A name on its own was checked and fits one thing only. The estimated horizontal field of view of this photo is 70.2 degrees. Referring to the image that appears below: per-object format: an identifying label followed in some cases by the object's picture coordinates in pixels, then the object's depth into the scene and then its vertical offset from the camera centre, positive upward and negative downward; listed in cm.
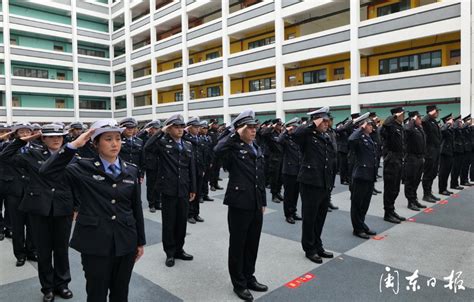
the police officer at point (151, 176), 845 -110
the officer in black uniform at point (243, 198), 397 -77
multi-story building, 1741 +543
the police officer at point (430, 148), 880 -47
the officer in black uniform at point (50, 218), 386 -95
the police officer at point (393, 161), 700 -63
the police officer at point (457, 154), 1028 -75
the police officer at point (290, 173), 727 -90
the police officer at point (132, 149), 829 -34
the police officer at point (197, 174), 717 -91
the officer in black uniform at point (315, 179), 495 -69
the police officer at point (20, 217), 486 -116
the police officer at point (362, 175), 604 -79
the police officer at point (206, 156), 961 -70
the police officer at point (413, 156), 775 -60
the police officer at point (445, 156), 968 -77
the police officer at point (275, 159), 909 -74
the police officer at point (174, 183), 501 -73
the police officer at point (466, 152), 1061 -72
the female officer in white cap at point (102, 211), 275 -63
